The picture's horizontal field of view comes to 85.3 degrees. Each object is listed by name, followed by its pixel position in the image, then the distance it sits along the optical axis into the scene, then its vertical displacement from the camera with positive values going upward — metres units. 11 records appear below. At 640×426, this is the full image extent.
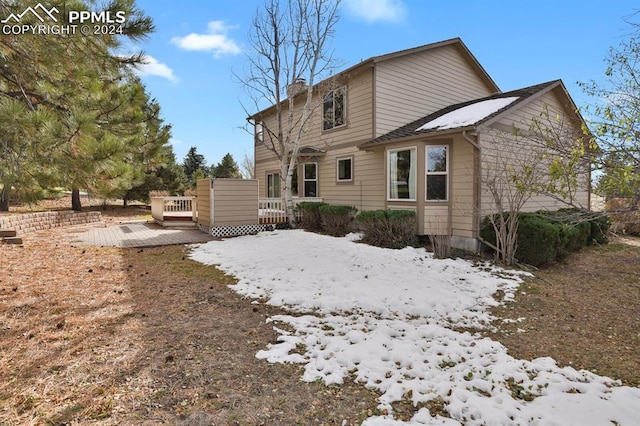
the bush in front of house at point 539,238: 7.68 -1.09
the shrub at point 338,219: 11.16 -0.82
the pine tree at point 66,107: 3.94 +1.22
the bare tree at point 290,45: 12.27 +5.33
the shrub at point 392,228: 9.41 -0.96
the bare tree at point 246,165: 40.00 +3.45
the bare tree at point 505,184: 7.69 +0.18
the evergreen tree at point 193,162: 39.50 +3.78
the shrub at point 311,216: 12.29 -0.79
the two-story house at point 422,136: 9.20 +1.71
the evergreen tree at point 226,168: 35.62 +2.75
